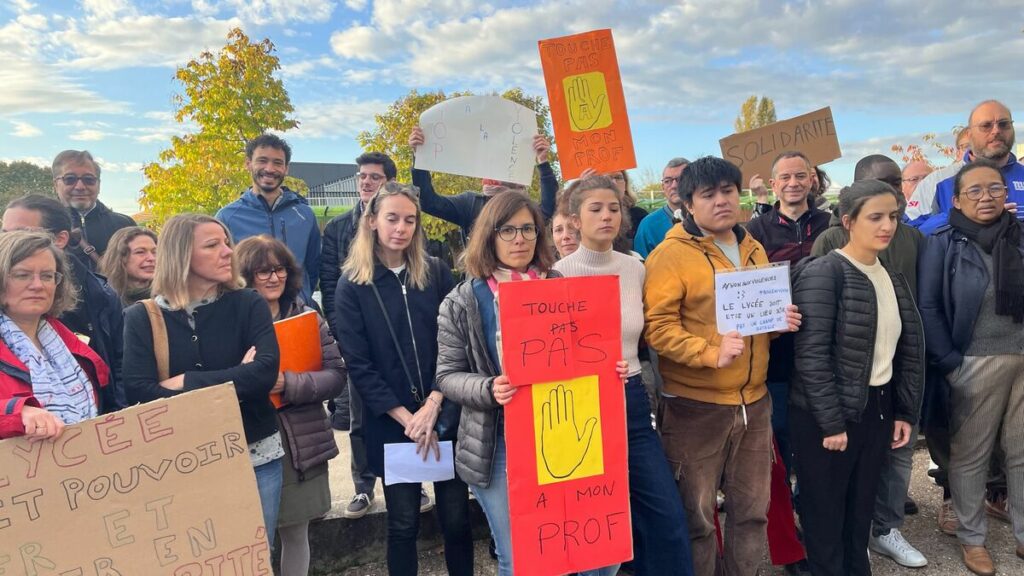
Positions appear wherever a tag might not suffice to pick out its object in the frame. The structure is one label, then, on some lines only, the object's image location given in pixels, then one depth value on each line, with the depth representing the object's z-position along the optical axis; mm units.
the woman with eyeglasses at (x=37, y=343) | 1979
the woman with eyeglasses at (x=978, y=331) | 3182
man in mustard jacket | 2641
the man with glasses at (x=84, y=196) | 4219
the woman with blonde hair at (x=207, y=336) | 2268
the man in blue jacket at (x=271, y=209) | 4402
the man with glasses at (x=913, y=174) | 5938
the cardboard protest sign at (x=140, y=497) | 1840
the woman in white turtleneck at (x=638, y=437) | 2564
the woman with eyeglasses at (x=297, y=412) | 2684
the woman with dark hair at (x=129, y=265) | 3125
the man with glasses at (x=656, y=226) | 4230
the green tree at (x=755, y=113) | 57034
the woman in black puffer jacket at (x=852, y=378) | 2725
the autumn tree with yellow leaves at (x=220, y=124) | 14039
